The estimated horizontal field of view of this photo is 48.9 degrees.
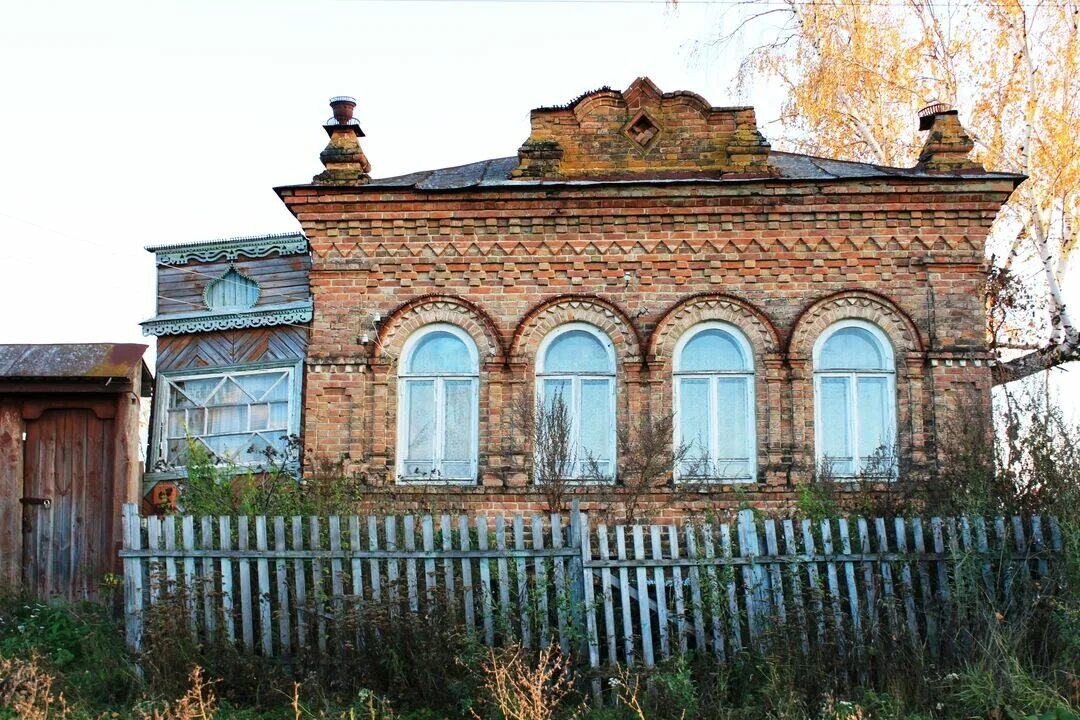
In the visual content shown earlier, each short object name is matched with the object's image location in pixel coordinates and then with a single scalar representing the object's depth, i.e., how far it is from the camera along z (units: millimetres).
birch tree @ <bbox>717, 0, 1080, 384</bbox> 17422
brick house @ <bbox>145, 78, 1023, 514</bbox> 12547
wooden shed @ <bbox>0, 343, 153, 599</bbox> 11125
